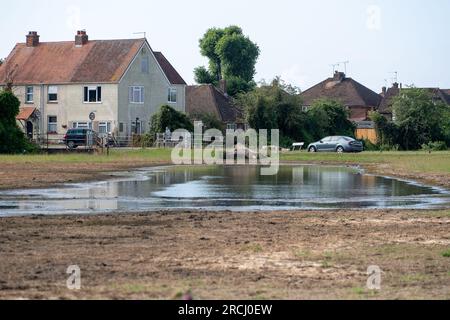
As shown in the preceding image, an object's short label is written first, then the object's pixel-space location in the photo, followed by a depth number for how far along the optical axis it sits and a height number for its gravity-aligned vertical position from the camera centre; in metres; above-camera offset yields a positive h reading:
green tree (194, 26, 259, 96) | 133.75 +10.13
